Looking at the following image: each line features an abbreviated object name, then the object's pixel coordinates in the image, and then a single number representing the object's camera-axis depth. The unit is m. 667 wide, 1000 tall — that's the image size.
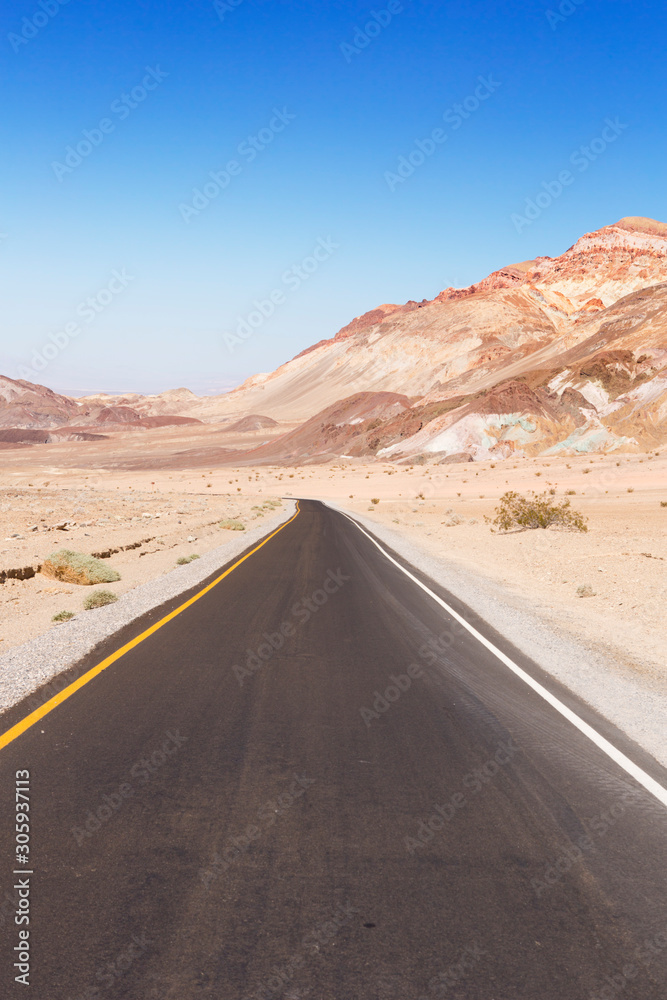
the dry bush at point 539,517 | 26.23
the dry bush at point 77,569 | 14.95
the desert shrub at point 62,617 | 10.30
